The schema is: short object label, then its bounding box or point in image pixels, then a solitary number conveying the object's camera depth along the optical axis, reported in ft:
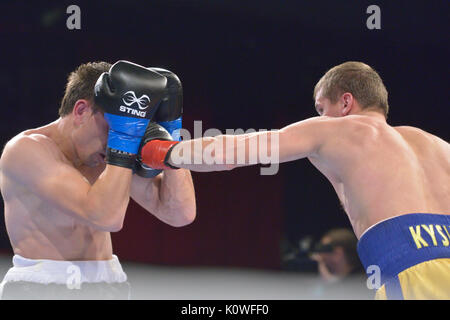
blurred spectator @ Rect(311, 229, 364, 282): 15.66
